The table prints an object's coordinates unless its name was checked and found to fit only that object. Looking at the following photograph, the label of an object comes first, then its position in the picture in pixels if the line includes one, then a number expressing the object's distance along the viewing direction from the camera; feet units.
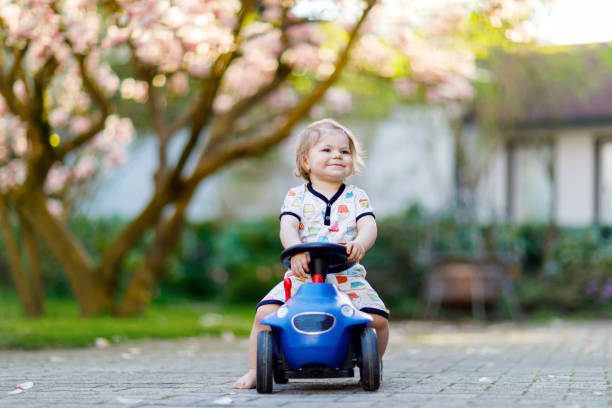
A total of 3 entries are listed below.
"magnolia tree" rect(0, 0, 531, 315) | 27.20
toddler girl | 14.58
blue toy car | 13.30
